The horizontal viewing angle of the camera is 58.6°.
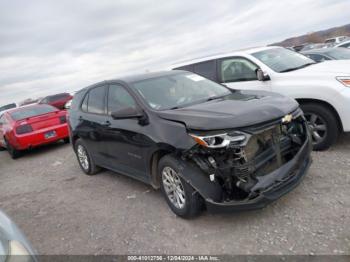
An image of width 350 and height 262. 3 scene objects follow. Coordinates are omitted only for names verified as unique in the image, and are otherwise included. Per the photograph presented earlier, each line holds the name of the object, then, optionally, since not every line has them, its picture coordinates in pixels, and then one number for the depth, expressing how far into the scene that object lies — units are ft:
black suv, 10.44
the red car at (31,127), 28.09
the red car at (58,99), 73.75
